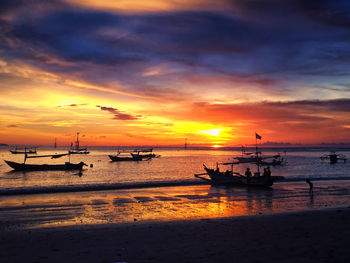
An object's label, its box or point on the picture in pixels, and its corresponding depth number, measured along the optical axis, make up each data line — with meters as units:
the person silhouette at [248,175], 33.59
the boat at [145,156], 110.62
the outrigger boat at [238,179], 32.22
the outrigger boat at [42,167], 58.22
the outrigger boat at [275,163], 88.24
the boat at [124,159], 104.77
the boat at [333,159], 92.94
